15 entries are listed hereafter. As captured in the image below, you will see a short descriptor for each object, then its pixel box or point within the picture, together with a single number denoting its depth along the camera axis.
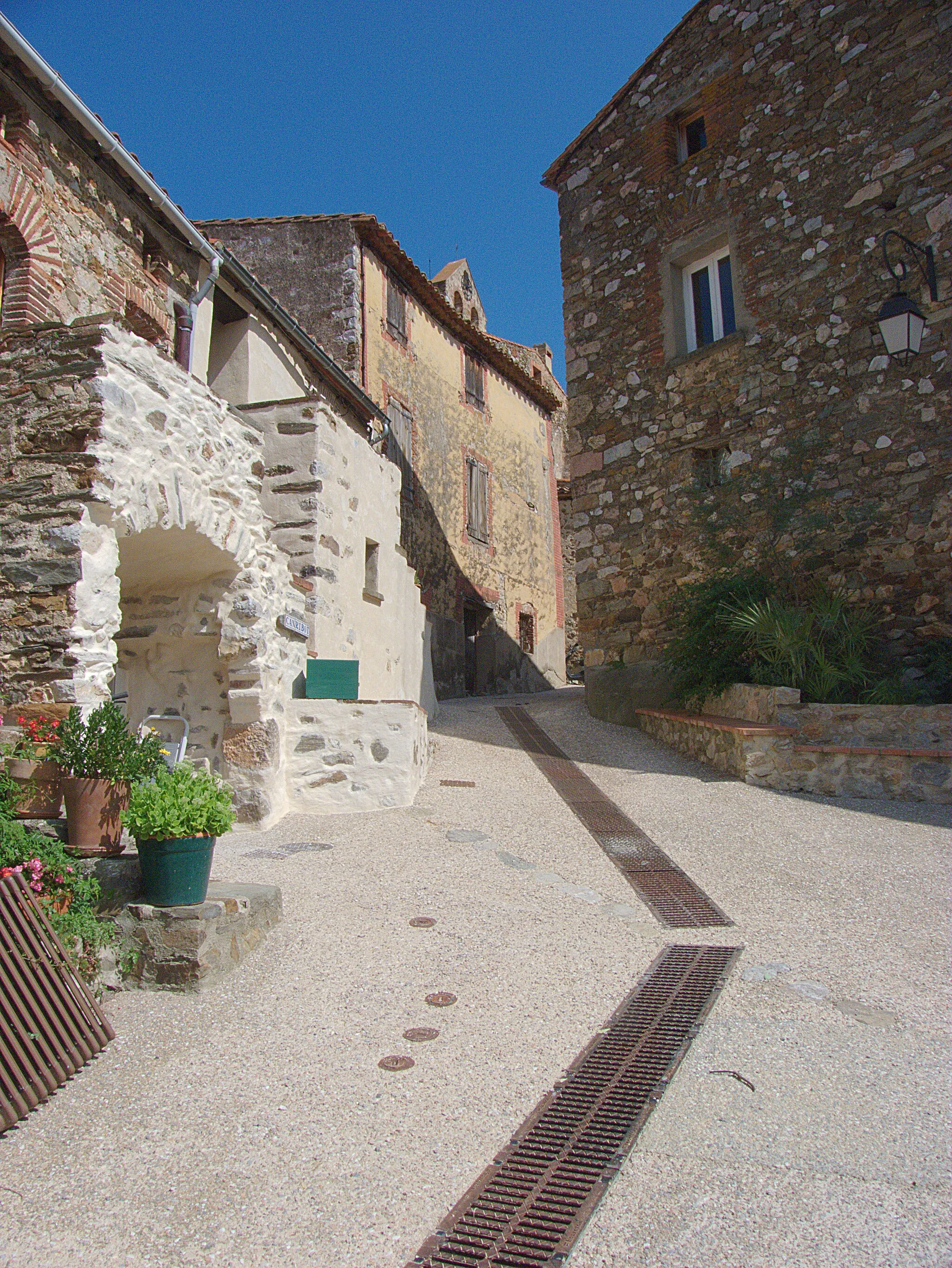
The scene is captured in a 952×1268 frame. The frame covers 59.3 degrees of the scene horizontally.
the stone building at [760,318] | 8.45
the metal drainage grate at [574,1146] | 2.02
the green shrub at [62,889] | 3.21
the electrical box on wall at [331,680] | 6.96
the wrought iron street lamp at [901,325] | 7.09
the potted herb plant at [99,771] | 3.65
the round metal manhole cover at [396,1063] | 2.86
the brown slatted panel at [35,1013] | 2.58
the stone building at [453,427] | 14.65
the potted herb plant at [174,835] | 3.45
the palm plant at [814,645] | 7.91
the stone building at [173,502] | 4.36
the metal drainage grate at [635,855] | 4.50
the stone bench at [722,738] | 7.12
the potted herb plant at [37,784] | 3.81
